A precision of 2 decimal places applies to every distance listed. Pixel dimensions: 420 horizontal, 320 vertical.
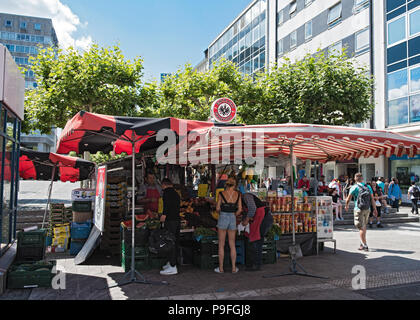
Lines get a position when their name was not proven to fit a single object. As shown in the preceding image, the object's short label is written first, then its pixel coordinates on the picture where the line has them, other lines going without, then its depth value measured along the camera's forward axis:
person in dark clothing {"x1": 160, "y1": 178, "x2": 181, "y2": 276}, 6.54
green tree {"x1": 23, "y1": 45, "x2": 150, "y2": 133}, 14.17
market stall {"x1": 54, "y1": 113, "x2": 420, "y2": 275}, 5.73
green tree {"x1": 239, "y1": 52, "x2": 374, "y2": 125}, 16.91
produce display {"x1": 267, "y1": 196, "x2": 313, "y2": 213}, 8.30
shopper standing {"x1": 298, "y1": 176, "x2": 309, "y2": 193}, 15.23
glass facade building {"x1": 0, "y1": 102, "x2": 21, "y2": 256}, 6.30
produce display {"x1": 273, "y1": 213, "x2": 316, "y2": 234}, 8.28
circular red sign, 9.45
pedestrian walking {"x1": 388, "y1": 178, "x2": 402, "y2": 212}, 16.97
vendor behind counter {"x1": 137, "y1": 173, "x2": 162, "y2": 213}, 8.80
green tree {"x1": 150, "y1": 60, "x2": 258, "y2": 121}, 19.17
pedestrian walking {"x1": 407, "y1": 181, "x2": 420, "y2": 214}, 17.20
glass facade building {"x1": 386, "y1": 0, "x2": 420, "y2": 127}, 20.33
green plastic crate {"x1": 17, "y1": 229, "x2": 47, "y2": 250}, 6.63
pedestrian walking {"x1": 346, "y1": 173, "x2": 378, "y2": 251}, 8.73
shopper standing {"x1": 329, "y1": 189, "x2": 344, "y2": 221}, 14.44
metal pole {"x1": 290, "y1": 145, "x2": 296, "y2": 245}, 7.05
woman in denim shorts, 6.57
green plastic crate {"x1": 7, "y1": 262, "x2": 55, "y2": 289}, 5.55
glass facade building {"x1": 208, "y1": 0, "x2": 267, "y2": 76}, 37.06
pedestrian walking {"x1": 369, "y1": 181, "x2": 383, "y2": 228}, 13.24
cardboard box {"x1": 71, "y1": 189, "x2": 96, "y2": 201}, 9.23
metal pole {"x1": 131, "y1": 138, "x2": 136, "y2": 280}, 5.96
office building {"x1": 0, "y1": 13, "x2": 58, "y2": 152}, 76.81
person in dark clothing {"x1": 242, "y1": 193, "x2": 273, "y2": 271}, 6.94
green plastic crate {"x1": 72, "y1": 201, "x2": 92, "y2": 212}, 8.93
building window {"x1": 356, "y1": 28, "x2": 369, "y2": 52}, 23.84
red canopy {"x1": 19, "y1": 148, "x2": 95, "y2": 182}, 9.47
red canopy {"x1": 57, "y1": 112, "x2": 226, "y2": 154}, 5.30
